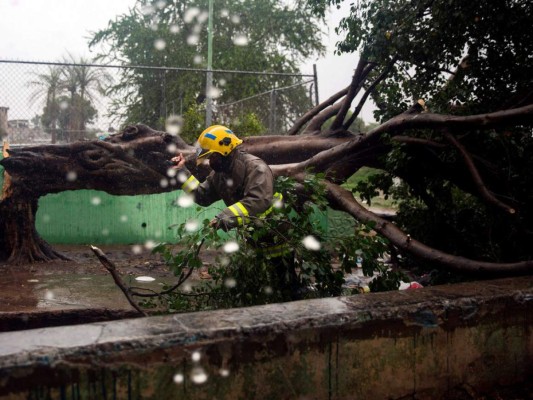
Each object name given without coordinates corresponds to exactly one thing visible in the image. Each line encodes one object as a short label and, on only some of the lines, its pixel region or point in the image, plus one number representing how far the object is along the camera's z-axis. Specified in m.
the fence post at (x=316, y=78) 9.63
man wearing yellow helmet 4.07
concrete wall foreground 1.89
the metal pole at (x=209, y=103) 10.34
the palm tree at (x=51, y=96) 9.07
